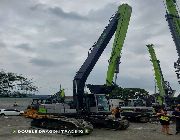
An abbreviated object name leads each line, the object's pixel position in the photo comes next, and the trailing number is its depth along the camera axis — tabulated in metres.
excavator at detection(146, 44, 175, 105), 24.07
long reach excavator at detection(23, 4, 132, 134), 10.84
